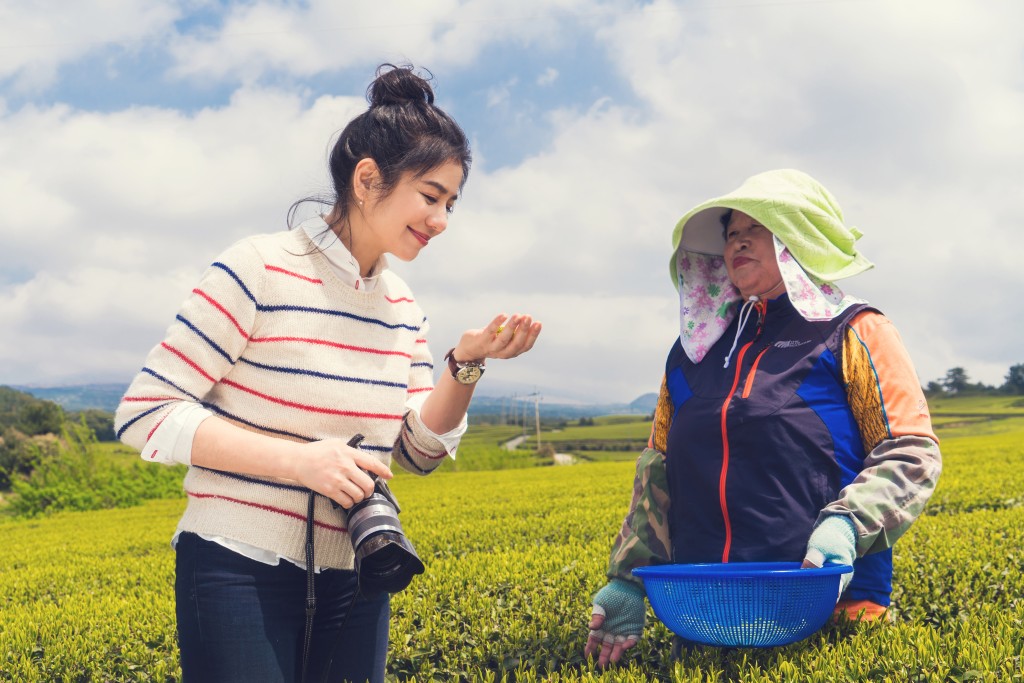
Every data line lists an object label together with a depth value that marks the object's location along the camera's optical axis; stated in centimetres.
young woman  189
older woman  217
